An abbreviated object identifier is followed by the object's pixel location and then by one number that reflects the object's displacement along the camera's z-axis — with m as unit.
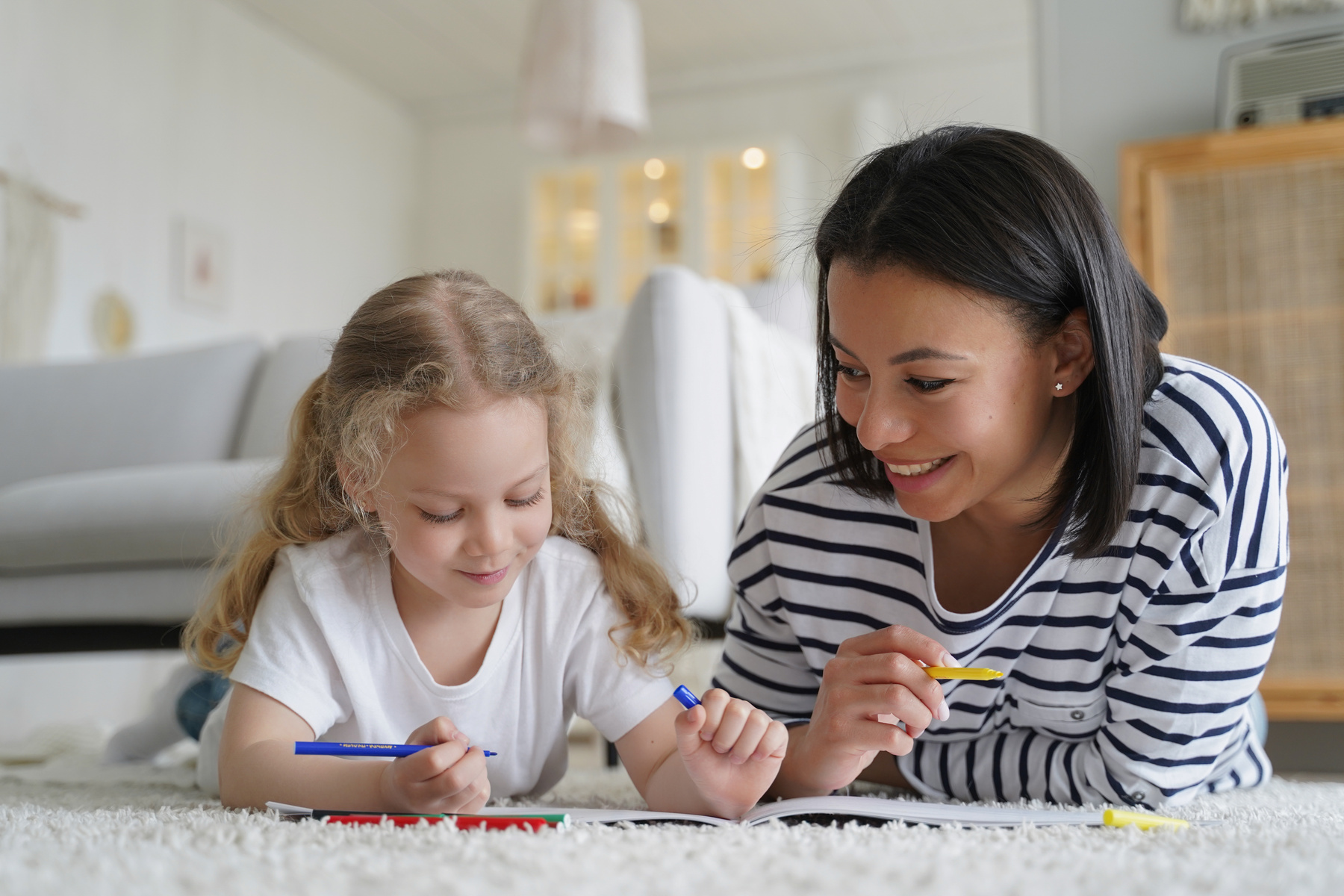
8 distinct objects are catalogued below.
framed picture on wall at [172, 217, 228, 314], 4.15
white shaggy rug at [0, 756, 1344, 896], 0.54
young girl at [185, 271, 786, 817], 0.92
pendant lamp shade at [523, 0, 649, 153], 2.80
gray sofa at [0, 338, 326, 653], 1.67
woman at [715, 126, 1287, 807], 0.87
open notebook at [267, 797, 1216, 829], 0.79
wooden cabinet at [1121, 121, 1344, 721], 1.95
